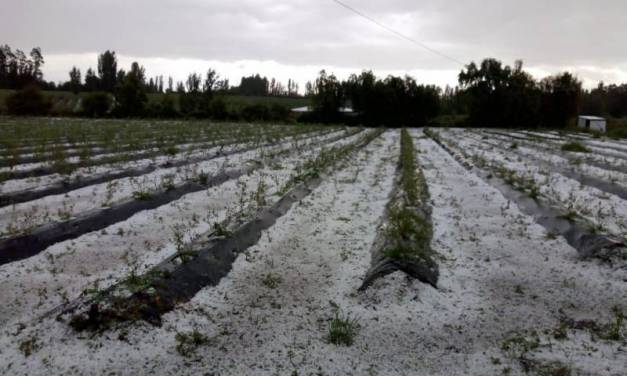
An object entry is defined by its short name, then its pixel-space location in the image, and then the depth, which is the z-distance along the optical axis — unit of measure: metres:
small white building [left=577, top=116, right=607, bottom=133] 38.99
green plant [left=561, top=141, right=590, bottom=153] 13.30
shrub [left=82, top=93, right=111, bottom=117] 41.97
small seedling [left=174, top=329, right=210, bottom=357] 2.81
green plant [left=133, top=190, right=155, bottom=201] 6.09
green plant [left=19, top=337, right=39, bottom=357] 2.67
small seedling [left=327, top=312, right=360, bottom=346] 3.01
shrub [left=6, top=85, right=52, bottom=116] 37.50
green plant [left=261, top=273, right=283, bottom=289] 3.84
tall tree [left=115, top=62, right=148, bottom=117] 41.88
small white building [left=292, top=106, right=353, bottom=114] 44.34
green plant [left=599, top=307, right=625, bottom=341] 2.97
